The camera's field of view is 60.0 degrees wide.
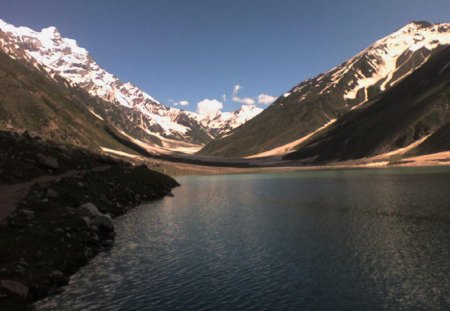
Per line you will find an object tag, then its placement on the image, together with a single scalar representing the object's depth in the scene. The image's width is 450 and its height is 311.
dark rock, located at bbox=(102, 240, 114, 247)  46.78
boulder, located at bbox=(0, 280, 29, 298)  26.77
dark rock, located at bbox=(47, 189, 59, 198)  54.76
